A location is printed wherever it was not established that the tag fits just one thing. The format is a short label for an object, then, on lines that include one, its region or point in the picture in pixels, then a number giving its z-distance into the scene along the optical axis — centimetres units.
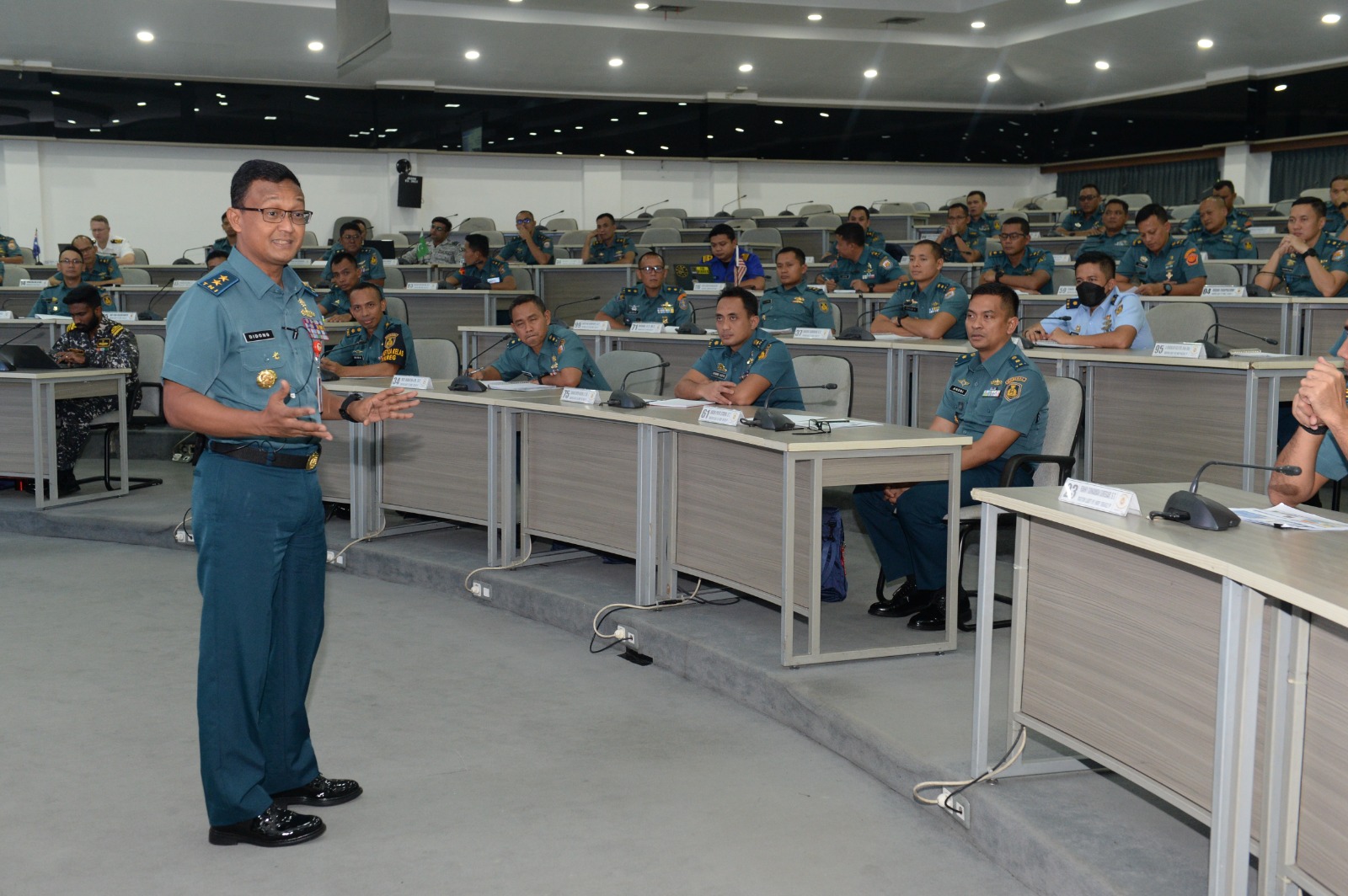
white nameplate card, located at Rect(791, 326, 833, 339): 581
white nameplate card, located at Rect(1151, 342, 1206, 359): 423
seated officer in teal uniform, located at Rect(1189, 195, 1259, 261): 780
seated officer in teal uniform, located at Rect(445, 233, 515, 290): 859
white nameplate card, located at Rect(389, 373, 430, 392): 452
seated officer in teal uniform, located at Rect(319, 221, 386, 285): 839
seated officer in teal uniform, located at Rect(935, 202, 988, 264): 984
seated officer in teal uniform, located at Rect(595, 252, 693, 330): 700
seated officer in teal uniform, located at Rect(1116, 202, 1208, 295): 652
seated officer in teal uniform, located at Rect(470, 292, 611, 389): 502
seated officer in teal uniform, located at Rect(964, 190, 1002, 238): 1098
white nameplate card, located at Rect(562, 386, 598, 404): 409
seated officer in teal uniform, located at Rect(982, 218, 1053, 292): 766
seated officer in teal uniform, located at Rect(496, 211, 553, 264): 1016
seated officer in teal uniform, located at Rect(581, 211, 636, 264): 984
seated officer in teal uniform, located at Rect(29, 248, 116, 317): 736
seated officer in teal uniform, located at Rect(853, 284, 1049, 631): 357
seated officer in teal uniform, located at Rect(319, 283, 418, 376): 538
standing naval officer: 224
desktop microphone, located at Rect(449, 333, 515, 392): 449
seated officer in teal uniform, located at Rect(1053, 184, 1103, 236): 1016
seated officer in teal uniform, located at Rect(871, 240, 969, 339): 584
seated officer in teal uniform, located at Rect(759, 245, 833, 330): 641
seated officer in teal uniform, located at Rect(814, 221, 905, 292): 811
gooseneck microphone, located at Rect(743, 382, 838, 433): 326
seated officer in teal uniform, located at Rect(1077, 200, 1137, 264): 810
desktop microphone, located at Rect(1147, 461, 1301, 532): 198
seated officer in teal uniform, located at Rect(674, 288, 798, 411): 423
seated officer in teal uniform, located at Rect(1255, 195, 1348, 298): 611
